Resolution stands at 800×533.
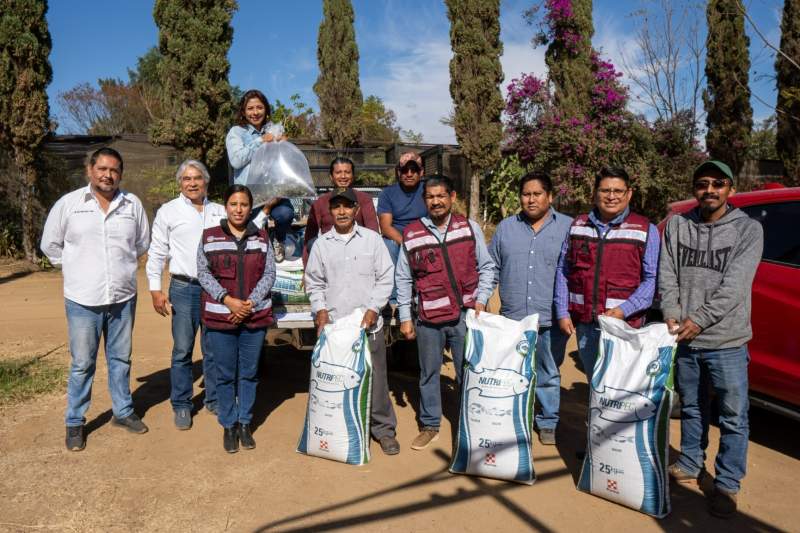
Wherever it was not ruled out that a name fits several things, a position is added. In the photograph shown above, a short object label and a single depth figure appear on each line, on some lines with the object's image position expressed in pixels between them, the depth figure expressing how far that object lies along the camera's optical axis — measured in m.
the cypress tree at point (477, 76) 14.03
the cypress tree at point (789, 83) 13.15
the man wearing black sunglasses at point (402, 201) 4.28
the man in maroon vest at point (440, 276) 3.82
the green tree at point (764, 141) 27.93
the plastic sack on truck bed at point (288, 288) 4.60
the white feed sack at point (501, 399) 3.42
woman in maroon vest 3.88
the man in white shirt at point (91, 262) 3.93
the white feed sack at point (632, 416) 3.08
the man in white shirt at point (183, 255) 4.21
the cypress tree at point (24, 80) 11.04
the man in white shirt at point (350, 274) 3.85
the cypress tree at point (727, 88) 14.98
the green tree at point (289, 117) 16.49
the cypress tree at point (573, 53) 13.62
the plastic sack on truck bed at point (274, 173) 4.62
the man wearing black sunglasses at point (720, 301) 3.11
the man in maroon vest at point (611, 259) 3.46
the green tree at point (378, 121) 28.69
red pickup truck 3.71
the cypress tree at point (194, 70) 11.96
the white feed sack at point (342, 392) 3.68
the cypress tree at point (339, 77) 16.36
